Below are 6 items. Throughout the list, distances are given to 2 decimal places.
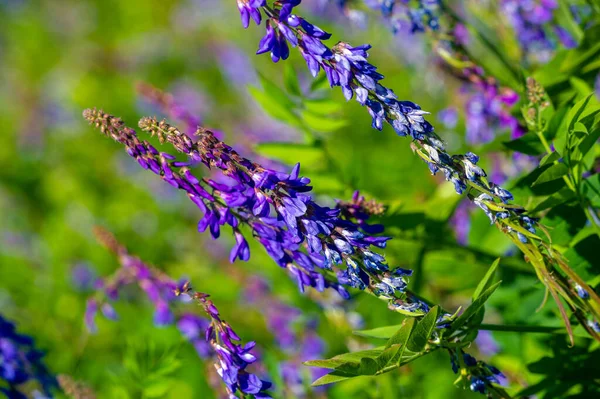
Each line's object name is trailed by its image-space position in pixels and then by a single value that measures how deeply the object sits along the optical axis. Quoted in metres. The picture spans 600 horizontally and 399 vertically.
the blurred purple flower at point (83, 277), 8.03
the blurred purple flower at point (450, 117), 5.30
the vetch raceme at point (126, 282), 4.32
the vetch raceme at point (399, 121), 2.58
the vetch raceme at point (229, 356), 2.92
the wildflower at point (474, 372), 2.78
